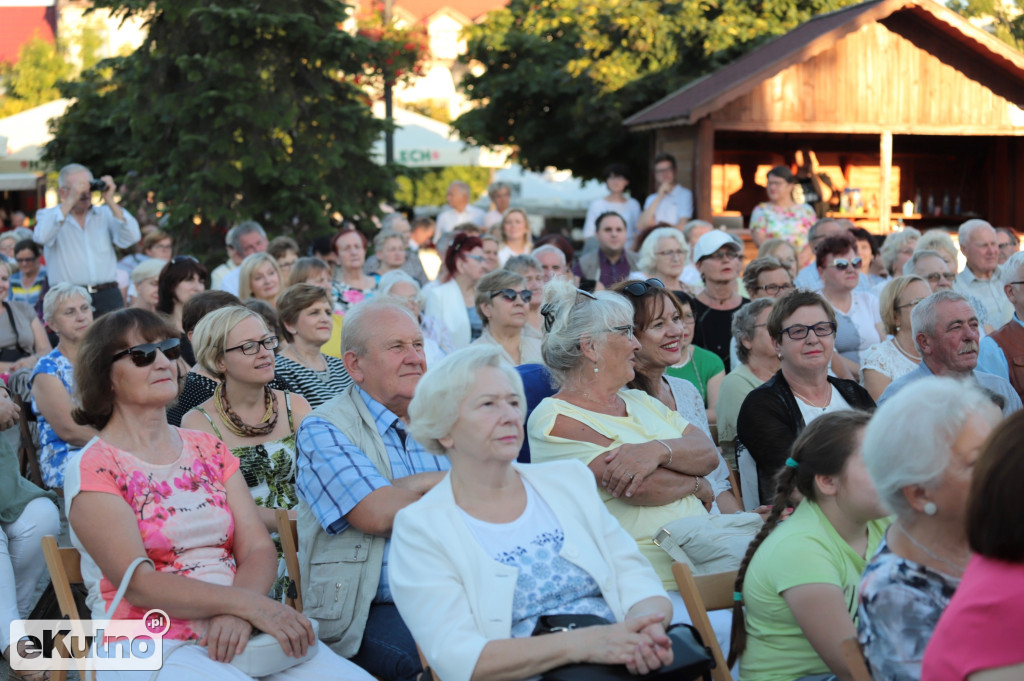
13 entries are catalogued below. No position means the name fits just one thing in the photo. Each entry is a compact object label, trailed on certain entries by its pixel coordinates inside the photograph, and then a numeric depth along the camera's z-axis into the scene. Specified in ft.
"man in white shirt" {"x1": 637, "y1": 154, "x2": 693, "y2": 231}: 41.50
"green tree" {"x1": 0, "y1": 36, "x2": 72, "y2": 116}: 104.47
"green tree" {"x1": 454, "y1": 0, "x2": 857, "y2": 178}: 55.06
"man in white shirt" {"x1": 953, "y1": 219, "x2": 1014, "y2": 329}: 24.16
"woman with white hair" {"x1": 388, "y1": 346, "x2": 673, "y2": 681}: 8.70
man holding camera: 30.73
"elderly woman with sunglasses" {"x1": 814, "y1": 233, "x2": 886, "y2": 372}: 23.20
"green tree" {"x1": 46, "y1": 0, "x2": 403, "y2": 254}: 36.99
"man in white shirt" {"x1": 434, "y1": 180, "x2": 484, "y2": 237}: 41.50
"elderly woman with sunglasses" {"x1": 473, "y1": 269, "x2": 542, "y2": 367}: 20.21
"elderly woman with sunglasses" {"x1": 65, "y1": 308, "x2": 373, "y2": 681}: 10.14
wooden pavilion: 43.78
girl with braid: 9.04
